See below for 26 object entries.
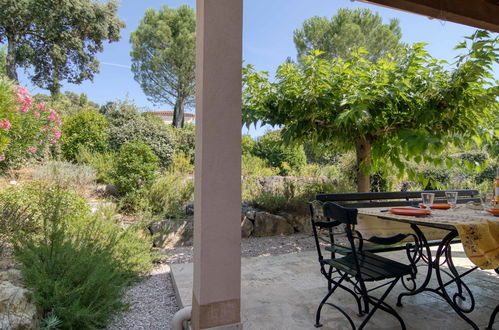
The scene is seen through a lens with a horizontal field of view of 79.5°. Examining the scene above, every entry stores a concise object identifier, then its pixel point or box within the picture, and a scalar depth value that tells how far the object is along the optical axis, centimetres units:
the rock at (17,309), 151
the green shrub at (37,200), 306
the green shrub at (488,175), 812
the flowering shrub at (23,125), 401
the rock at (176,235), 364
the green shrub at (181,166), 610
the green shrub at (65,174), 437
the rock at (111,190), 458
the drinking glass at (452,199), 222
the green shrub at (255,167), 660
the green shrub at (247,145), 869
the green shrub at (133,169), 419
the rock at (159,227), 374
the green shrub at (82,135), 649
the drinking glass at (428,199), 212
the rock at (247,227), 416
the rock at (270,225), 430
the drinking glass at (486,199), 220
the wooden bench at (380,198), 276
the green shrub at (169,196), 404
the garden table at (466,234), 157
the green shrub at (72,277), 165
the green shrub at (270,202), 459
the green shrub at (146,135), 656
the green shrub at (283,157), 804
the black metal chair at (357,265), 162
